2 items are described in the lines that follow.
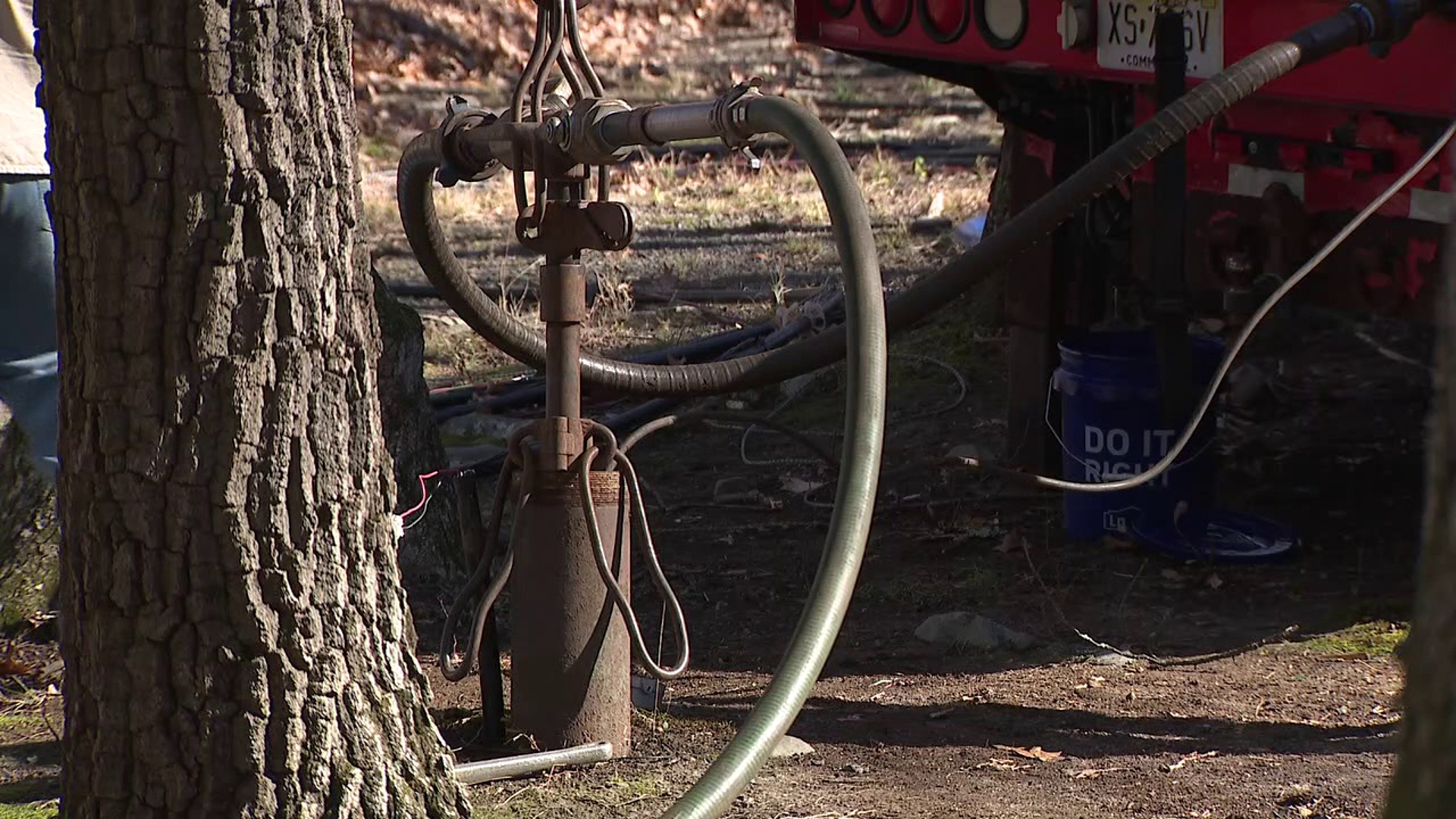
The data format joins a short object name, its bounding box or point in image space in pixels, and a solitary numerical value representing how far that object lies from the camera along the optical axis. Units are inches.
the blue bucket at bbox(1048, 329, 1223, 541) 352.5
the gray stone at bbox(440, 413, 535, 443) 458.9
